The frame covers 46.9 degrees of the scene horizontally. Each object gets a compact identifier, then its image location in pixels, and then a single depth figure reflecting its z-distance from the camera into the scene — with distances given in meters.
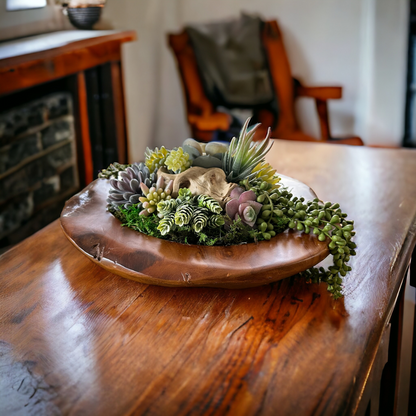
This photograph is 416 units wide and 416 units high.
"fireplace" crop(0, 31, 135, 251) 1.82
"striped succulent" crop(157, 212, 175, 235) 0.83
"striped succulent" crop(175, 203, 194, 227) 0.82
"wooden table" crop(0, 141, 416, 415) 0.62
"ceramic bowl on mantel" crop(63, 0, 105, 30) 2.22
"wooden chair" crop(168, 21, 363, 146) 2.86
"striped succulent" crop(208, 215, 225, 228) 0.85
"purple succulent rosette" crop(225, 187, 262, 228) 0.84
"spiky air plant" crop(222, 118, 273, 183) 0.95
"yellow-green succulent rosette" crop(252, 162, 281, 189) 0.97
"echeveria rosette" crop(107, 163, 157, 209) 0.95
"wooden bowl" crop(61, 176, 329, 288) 0.78
